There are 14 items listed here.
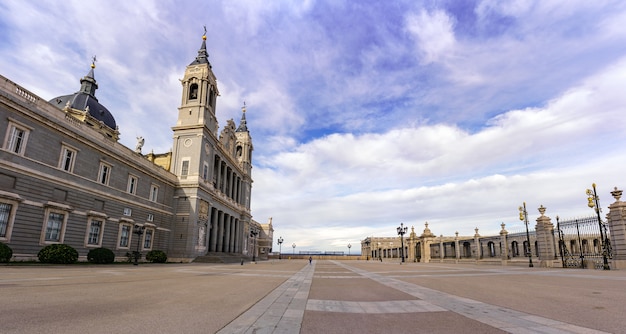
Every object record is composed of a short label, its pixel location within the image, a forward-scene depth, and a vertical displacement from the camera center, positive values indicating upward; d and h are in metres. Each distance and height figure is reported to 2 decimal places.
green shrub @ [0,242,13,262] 17.23 -1.28
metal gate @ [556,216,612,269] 24.59 -0.61
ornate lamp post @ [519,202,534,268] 33.03 +2.87
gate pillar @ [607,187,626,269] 23.31 +1.11
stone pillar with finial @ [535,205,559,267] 29.75 +0.23
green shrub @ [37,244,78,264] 20.61 -1.53
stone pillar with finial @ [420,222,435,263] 50.39 -0.37
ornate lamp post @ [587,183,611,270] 24.47 +2.75
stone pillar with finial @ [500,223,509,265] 34.81 -0.39
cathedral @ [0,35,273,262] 20.77 +4.88
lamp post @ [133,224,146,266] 26.97 +0.25
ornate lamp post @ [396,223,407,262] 50.88 +1.59
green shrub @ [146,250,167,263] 33.23 -2.39
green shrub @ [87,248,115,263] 24.78 -1.87
